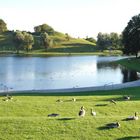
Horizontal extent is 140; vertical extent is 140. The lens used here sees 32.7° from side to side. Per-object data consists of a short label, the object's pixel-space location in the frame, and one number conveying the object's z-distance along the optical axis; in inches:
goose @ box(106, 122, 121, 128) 708.8
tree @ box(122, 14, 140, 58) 3371.0
